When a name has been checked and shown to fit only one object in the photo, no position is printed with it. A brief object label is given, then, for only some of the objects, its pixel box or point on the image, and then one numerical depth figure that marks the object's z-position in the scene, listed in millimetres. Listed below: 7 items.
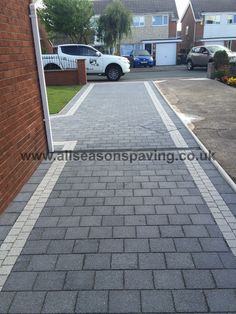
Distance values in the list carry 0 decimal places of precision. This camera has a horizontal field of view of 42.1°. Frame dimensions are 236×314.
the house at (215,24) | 36281
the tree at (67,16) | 29984
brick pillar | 16359
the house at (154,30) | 37562
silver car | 23312
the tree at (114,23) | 32331
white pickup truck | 17734
